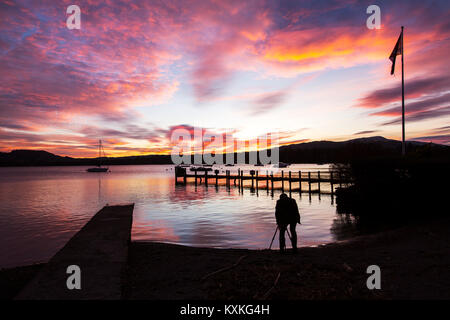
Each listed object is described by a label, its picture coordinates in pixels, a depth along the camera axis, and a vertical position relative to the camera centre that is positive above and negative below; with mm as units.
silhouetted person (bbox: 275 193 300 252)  10344 -1793
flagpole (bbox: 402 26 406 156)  22561 +3886
